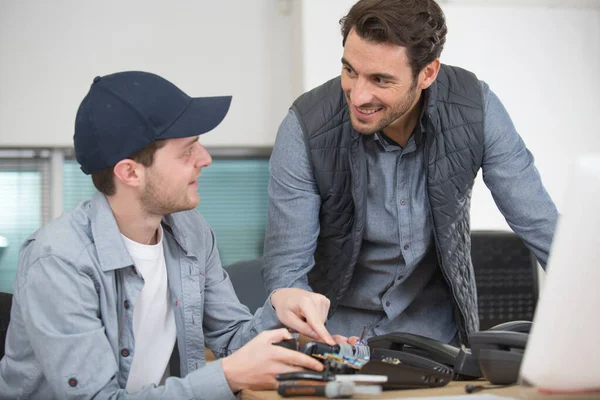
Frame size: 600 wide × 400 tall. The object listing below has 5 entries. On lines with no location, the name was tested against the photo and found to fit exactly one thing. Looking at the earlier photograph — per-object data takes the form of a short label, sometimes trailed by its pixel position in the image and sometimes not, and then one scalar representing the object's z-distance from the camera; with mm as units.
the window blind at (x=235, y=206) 4184
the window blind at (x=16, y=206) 3990
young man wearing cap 1286
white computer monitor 786
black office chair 3418
